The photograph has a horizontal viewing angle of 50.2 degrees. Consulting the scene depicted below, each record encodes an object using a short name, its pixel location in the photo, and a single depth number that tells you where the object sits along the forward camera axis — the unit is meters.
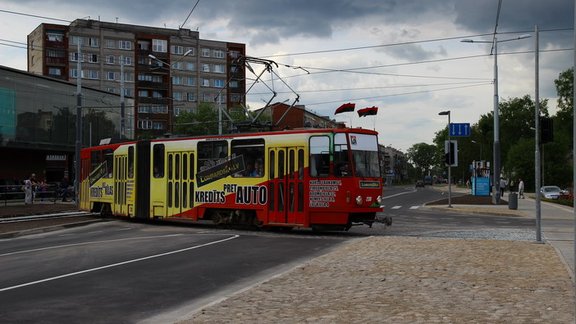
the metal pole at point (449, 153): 32.57
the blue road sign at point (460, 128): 36.56
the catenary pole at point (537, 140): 15.02
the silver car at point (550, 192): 54.22
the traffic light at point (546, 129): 14.52
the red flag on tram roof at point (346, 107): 20.36
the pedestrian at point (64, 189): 38.64
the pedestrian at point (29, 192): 32.75
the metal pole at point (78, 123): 29.85
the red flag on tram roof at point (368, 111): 20.58
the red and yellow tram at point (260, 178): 17.20
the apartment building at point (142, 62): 85.69
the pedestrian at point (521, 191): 50.84
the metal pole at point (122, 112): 36.67
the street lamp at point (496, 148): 35.53
